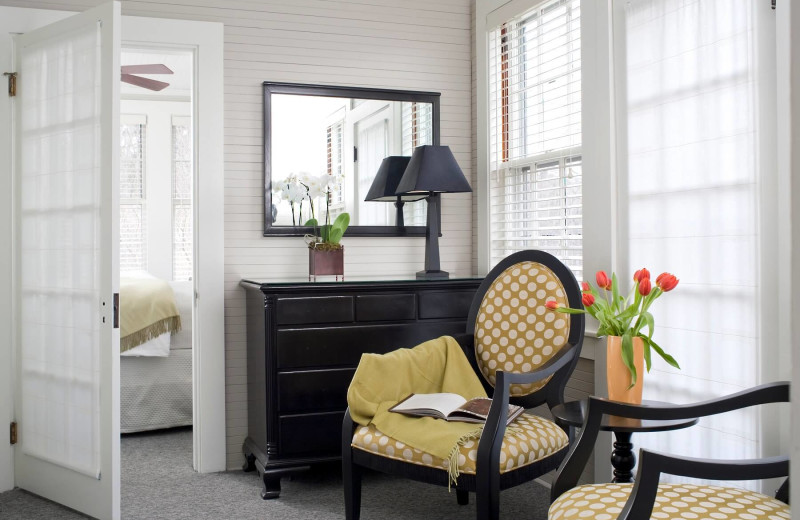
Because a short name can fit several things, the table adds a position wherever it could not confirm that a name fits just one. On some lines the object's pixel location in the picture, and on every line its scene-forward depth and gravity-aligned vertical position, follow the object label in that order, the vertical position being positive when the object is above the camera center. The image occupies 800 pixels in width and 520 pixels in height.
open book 2.50 -0.50
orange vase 2.32 -0.36
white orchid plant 3.63 +0.35
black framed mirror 3.73 +0.61
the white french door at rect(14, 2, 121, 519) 2.97 +0.02
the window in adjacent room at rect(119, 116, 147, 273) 6.97 +0.63
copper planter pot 3.56 +0.01
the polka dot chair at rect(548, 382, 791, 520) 1.45 -0.53
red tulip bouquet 2.29 -0.16
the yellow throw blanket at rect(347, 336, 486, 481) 2.39 -0.47
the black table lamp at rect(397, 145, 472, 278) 3.49 +0.43
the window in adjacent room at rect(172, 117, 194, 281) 7.04 +0.62
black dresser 3.21 -0.37
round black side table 2.11 -0.48
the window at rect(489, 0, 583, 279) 3.19 +0.62
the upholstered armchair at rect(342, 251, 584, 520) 2.32 -0.42
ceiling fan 5.42 +1.45
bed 4.27 -0.70
